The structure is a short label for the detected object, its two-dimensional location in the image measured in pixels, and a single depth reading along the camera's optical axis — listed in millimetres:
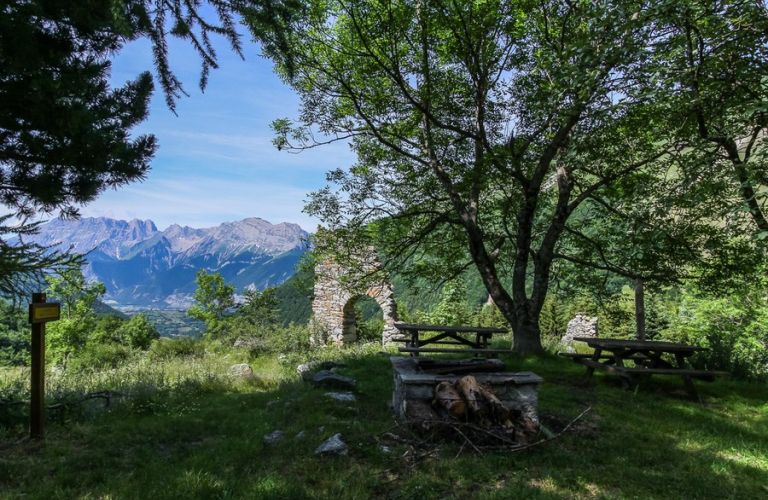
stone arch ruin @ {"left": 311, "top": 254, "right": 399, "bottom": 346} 14859
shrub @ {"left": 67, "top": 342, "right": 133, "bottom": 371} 15509
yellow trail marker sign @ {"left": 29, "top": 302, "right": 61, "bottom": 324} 4465
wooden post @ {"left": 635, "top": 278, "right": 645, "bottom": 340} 10610
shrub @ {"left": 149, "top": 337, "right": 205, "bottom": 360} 13961
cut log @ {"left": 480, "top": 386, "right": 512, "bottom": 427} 4180
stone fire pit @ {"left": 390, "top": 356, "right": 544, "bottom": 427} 4531
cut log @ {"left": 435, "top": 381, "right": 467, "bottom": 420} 4191
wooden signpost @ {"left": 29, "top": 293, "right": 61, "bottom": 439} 4383
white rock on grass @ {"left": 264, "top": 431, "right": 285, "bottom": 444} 4330
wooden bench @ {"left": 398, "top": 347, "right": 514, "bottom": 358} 8011
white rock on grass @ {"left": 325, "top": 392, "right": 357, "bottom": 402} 5714
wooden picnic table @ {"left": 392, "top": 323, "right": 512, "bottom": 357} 8820
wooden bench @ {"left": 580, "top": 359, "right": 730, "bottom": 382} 6328
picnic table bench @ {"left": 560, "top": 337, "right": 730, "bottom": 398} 6500
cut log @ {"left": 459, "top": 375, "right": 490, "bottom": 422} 4168
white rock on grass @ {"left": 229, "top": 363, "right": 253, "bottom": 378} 8567
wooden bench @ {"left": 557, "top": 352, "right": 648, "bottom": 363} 7495
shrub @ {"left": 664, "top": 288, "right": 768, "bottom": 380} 13811
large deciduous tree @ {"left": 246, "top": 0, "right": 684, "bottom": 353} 8867
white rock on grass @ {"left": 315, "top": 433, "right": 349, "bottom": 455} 3818
